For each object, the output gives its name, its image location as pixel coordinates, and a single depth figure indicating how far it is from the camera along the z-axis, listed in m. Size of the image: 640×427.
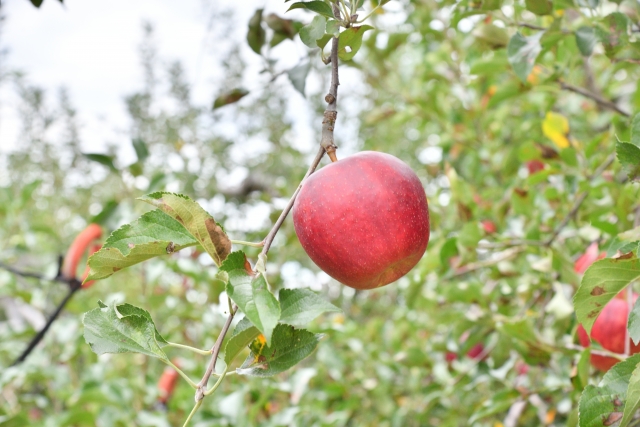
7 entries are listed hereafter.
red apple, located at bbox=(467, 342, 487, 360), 1.55
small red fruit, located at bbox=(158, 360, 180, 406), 2.07
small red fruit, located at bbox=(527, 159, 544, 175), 1.73
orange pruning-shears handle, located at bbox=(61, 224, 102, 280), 1.37
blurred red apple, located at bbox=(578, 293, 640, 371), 0.89
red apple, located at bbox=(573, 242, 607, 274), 1.02
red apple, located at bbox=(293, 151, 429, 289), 0.62
